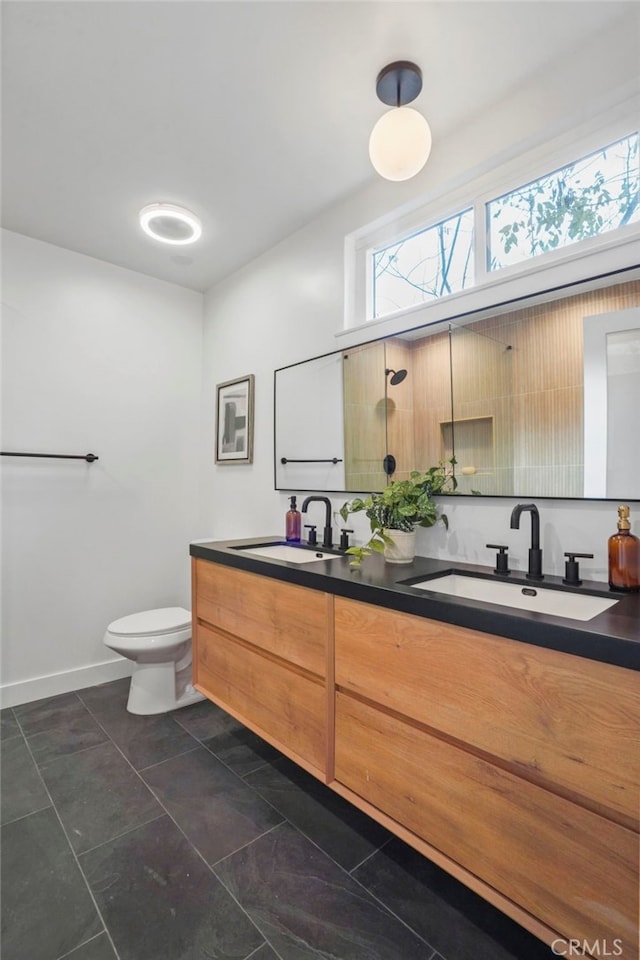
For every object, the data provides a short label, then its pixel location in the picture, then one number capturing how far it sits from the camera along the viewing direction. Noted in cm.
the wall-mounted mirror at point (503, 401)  127
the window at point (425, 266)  175
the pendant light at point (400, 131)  142
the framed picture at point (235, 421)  267
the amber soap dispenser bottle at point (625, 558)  117
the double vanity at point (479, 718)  82
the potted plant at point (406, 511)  160
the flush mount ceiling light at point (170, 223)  216
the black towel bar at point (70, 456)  234
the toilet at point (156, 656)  217
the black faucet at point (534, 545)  133
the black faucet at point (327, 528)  200
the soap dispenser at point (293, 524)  216
